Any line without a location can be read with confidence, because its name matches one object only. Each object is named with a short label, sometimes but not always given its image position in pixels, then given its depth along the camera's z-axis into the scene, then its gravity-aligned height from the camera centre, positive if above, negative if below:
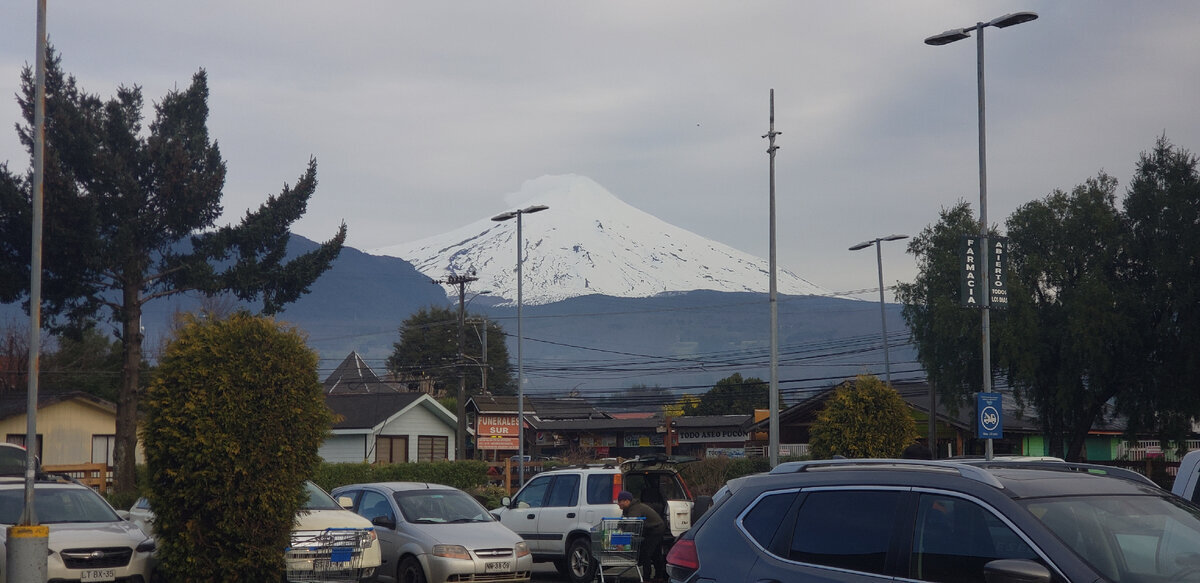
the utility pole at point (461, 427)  57.59 -3.67
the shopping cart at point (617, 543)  16.50 -2.71
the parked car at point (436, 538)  15.78 -2.59
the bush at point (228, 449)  13.77 -1.16
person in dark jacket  16.78 -2.50
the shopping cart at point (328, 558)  13.66 -2.45
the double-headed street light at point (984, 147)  21.30 +4.11
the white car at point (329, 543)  13.70 -2.31
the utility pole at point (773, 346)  26.14 +0.18
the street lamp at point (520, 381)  37.72 -0.92
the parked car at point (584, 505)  18.59 -2.48
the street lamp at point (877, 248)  42.84 +4.08
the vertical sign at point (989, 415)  20.80 -1.12
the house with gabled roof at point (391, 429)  58.00 -3.89
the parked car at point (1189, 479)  9.39 -1.04
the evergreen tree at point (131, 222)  37.25 +4.45
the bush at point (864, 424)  25.70 -1.58
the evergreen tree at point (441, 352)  98.38 +0.14
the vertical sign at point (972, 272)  22.14 +1.57
